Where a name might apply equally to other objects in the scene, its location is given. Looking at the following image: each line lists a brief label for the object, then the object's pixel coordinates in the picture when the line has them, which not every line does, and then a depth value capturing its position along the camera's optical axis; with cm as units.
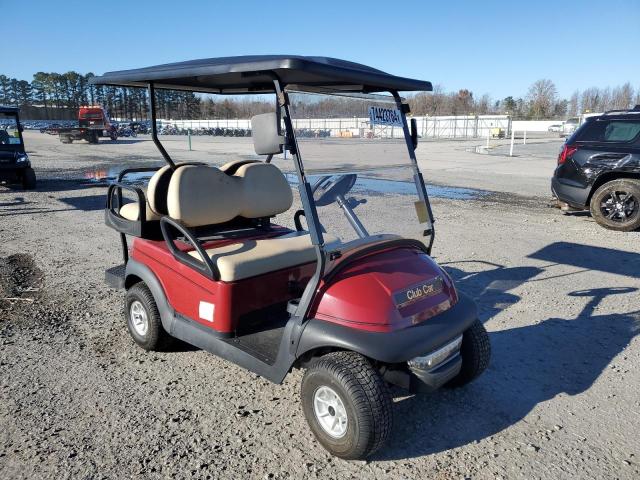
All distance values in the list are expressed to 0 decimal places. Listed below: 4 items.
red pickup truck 2944
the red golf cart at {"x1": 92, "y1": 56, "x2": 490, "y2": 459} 230
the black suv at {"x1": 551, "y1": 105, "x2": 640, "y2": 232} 687
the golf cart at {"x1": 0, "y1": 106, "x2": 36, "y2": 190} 1012
